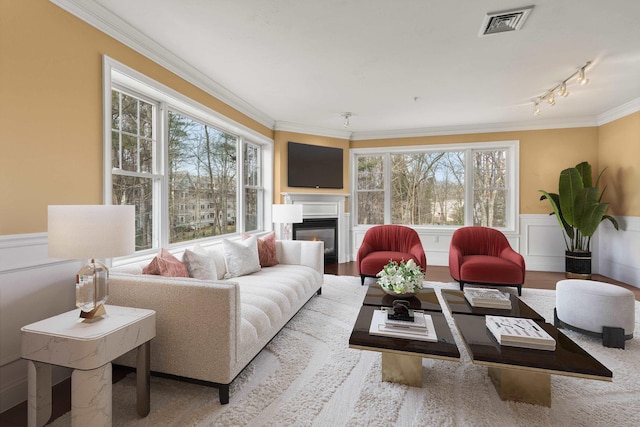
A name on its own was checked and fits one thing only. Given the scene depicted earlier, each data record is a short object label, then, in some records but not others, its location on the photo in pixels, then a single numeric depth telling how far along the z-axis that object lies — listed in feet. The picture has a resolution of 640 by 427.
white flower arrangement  7.86
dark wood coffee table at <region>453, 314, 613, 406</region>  4.90
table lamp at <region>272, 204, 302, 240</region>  14.30
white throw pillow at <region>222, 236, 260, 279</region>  10.24
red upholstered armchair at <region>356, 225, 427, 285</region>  13.48
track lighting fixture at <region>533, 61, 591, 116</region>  10.55
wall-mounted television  18.11
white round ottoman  7.95
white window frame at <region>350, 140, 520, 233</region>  17.76
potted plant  14.65
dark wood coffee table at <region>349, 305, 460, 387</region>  5.45
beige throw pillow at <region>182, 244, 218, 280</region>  8.19
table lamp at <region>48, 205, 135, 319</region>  5.01
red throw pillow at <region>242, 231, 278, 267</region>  11.69
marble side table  4.64
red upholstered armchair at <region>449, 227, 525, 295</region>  12.12
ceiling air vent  7.40
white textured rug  5.38
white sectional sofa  5.77
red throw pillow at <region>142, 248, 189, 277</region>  7.16
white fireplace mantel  18.17
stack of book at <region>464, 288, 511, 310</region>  7.81
